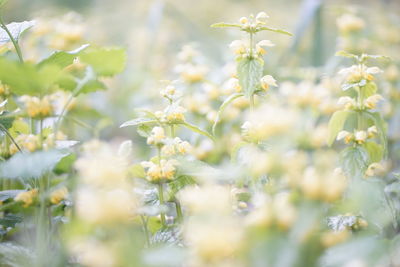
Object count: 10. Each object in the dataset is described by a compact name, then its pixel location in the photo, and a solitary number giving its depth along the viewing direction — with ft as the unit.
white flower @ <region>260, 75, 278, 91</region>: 4.19
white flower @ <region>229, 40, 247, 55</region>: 4.23
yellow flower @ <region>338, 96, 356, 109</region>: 4.30
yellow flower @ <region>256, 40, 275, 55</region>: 4.22
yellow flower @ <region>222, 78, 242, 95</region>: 4.24
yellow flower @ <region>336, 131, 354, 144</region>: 4.30
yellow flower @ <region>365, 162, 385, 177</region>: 4.22
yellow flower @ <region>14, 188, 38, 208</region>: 4.04
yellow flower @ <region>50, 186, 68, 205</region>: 4.06
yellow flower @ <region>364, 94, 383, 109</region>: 4.29
